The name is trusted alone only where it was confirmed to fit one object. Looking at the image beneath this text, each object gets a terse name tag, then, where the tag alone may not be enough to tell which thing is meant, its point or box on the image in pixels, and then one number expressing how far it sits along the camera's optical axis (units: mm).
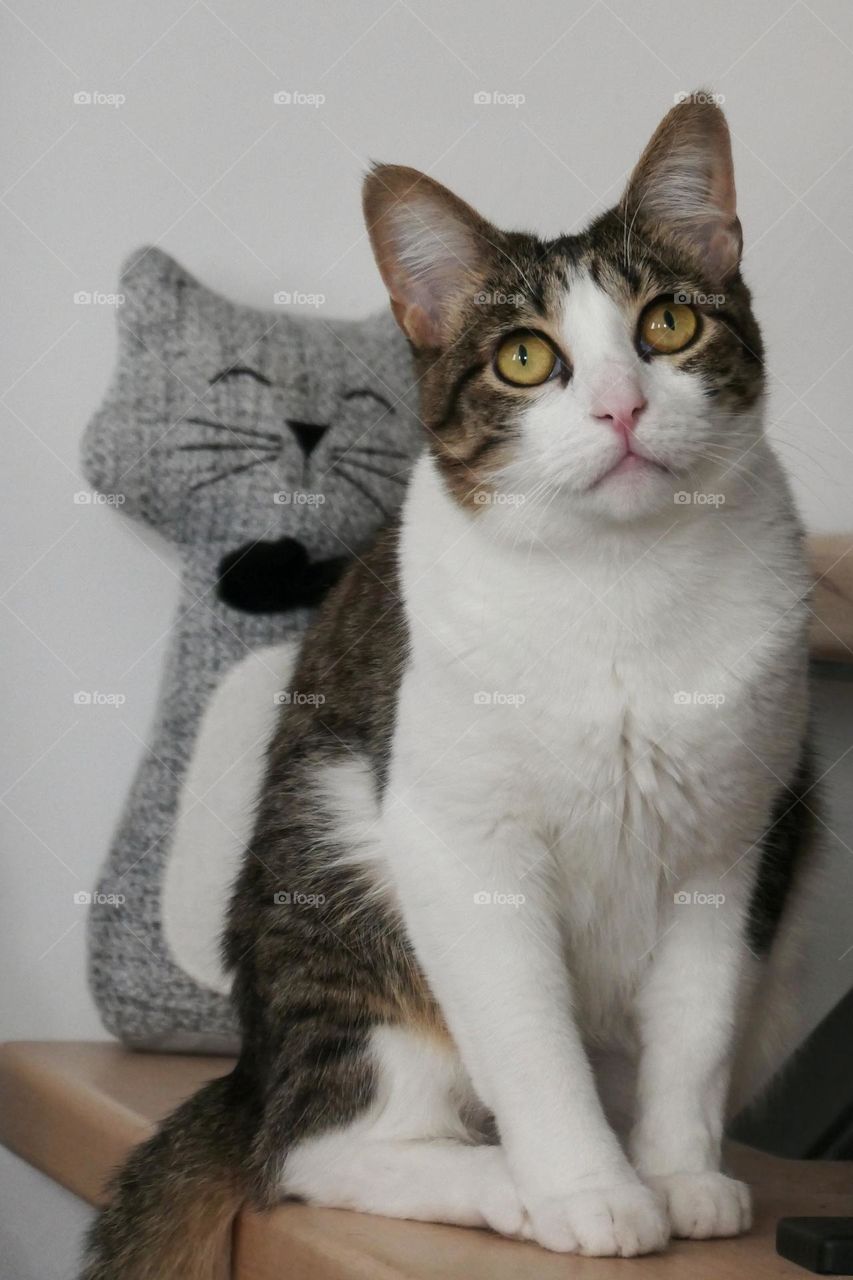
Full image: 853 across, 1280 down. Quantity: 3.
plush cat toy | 1521
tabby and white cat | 1007
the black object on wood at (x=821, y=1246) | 914
